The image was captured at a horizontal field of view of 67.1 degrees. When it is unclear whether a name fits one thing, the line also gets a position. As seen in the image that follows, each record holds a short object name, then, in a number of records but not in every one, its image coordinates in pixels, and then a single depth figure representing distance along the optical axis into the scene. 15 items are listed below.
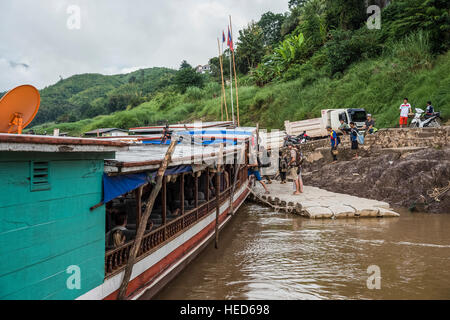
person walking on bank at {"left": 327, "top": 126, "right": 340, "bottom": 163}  14.55
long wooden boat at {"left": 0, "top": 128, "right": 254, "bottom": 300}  2.75
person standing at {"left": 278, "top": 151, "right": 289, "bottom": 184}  15.69
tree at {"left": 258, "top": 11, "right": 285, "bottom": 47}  50.62
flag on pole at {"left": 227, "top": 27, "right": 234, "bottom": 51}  19.45
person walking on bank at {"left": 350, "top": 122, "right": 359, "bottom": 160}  13.80
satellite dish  3.67
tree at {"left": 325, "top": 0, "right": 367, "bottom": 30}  27.81
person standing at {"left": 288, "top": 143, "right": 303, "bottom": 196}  11.62
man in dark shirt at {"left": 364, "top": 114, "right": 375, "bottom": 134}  14.77
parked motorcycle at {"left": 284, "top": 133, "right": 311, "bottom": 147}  18.52
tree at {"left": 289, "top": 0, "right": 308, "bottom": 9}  48.56
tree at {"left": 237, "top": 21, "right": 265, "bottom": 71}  41.28
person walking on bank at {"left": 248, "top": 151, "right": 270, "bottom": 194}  13.15
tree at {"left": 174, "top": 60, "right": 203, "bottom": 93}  40.78
